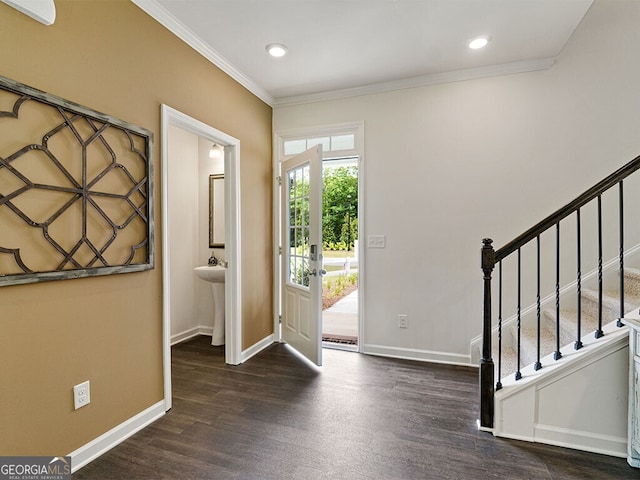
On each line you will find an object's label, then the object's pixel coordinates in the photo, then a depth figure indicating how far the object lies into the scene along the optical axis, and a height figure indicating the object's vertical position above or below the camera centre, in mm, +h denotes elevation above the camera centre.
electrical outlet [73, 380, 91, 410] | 1750 -837
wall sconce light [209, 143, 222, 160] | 3977 +1016
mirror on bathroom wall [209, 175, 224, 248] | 4004 +301
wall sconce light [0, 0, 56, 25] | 1483 +1043
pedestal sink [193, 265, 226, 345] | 3590 -732
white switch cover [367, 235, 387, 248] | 3354 -43
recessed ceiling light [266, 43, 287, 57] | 2631 +1506
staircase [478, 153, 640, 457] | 1819 -820
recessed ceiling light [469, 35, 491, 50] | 2555 +1515
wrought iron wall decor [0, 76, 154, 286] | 1480 +242
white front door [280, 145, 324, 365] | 3018 -159
